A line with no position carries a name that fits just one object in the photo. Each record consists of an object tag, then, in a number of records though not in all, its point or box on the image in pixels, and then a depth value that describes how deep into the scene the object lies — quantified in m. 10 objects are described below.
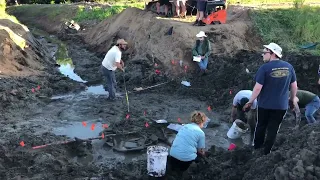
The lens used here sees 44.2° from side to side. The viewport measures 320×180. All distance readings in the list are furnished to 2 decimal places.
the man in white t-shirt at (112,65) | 11.60
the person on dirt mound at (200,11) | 15.74
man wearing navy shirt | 6.88
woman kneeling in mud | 7.01
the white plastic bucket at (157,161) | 6.86
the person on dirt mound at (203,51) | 13.48
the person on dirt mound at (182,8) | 17.11
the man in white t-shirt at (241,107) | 8.57
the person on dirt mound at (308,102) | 8.77
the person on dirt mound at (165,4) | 17.66
